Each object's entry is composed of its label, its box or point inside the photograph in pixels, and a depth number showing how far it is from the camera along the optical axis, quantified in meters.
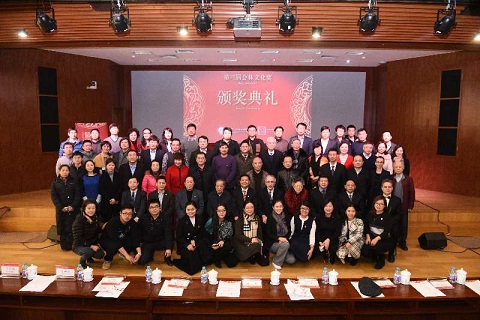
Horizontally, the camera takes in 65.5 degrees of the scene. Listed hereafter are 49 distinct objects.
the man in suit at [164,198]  5.04
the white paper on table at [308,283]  3.49
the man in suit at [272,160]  5.65
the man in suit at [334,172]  5.25
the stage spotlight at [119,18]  4.34
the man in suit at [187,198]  5.02
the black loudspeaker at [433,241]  5.35
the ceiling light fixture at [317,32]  5.29
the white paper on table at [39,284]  3.39
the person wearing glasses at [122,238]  4.56
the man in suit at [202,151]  5.58
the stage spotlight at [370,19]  4.39
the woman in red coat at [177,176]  5.30
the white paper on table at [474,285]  3.43
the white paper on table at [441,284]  3.49
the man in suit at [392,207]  4.85
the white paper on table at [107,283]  3.40
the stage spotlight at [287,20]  4.39
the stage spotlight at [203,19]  4.42
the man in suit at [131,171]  5.36
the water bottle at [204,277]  3.54
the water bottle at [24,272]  3.60
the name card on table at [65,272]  3.59
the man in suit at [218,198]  4.96
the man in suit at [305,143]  5.99
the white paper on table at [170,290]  3.31
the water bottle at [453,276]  3.59
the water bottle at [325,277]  3.53
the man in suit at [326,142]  5.98
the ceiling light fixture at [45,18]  4.41
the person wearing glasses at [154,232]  4.70
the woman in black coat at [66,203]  5.19
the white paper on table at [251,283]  3.48
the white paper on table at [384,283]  3.48
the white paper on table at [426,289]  3.36
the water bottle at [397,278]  3.54
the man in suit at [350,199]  5.02
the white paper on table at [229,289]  3.31
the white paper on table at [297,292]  3.28
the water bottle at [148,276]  3.53
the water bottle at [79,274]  3.54
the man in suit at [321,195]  4.97
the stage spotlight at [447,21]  4.38
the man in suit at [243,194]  4.95
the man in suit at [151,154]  5.74
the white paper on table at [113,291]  3.29
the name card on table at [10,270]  3.62
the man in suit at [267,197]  4.95
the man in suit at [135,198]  4.95
